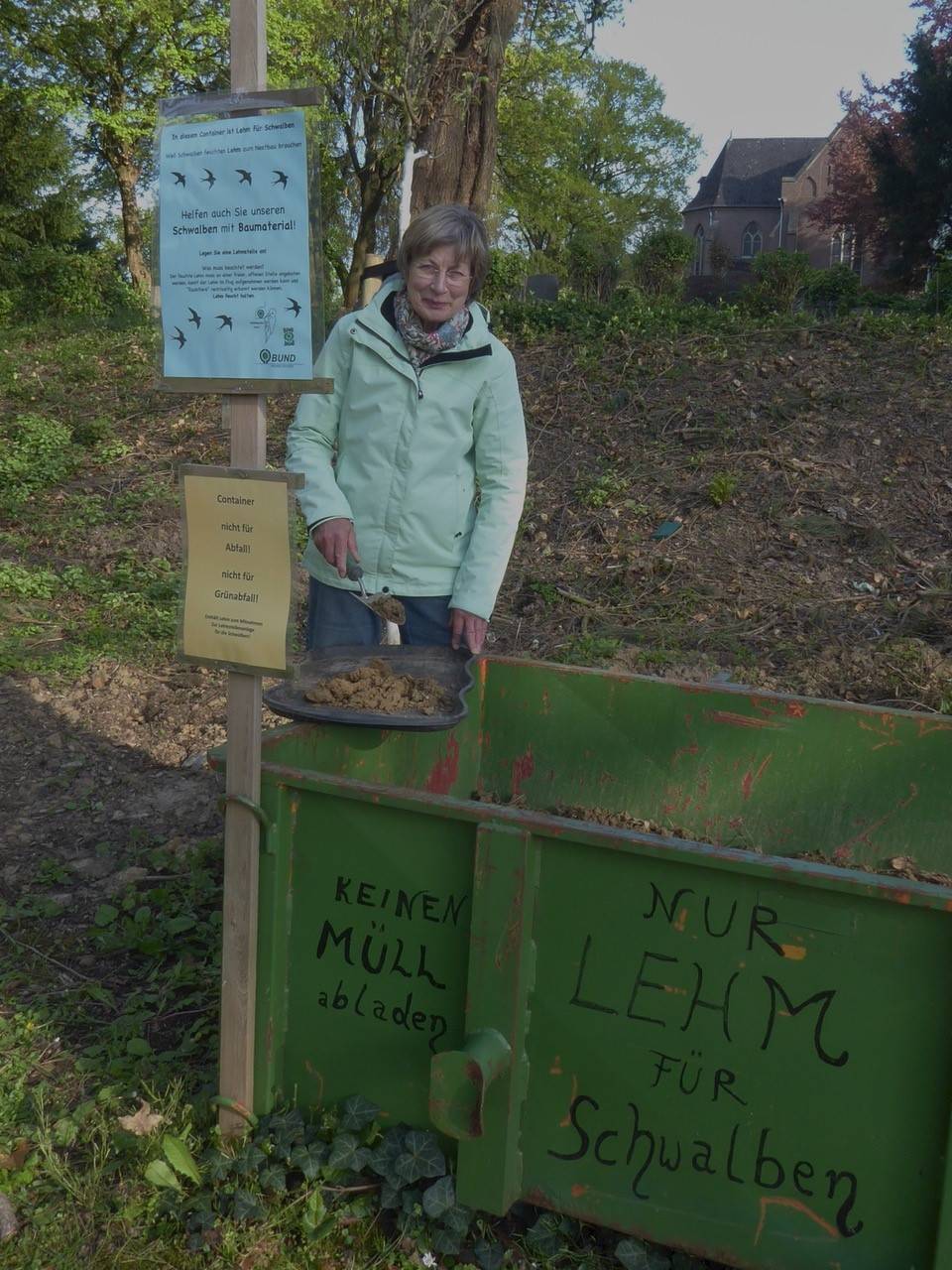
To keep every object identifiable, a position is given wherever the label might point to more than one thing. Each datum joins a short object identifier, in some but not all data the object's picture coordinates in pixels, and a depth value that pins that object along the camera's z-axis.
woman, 2.97
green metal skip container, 1.98
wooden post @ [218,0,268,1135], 2.47
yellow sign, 2.44
